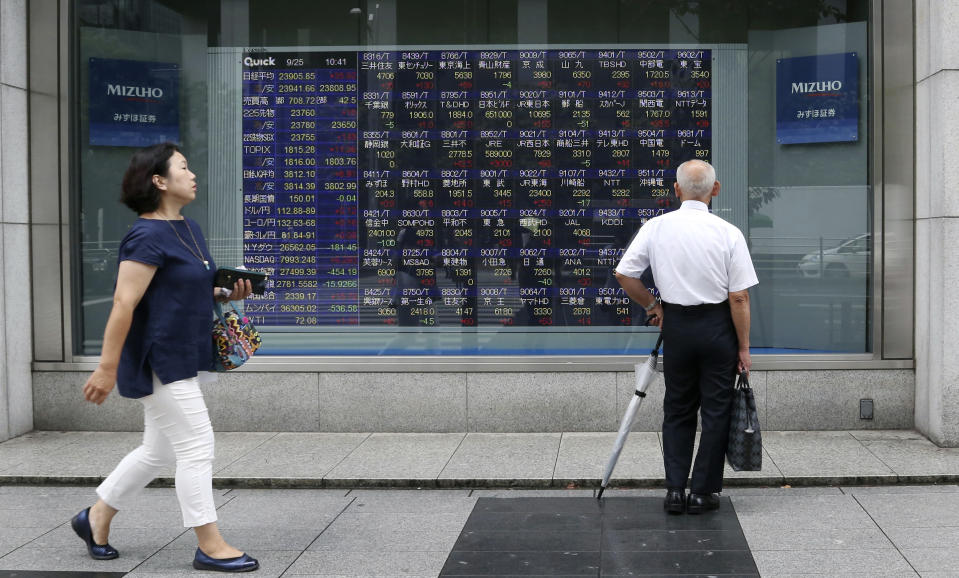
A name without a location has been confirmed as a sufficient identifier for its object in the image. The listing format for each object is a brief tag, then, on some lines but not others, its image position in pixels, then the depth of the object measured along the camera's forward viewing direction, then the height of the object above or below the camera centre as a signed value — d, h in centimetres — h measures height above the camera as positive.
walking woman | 466 -33
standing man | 560 -25
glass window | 814 +93
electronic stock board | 827 +78
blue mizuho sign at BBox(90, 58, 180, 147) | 838 +134
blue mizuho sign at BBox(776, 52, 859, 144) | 804 +130
